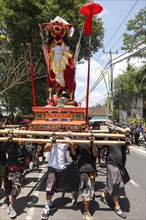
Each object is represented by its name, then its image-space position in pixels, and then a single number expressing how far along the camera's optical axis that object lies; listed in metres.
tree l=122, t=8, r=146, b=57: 27.15
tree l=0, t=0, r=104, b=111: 15.88
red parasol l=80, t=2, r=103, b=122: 6.62
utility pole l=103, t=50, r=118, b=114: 26.82
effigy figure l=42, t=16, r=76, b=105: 7.18
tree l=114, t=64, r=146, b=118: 32.32
